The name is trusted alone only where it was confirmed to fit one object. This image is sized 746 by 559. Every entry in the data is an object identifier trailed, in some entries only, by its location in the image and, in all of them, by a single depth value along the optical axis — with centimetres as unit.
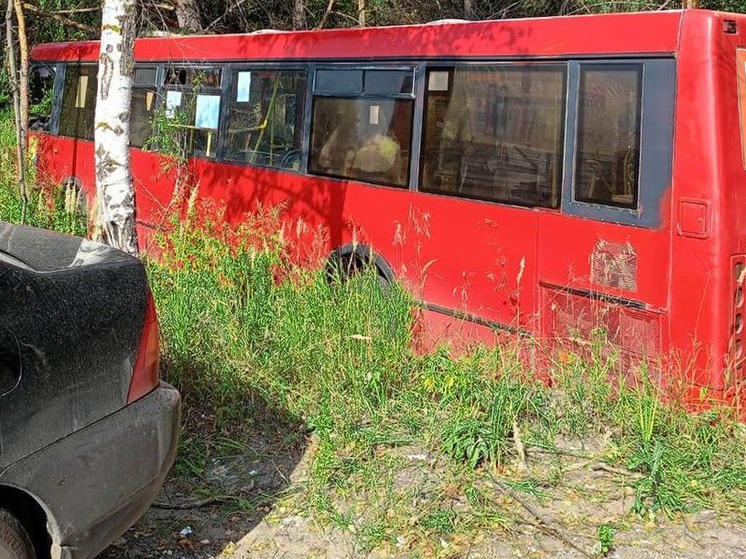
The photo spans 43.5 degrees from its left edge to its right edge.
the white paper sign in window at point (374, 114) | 781
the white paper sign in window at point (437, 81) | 722
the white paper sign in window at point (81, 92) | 1216
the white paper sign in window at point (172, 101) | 1012
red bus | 550
